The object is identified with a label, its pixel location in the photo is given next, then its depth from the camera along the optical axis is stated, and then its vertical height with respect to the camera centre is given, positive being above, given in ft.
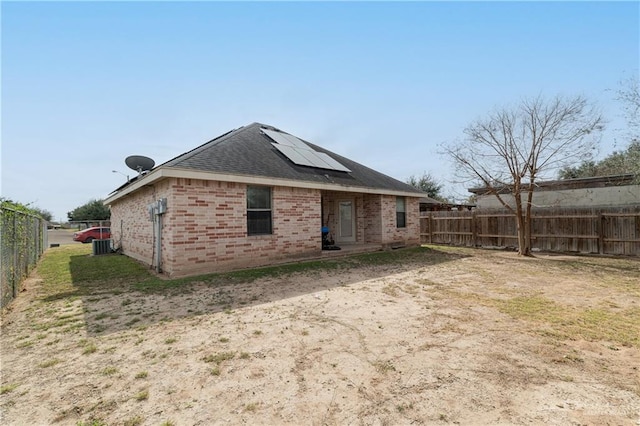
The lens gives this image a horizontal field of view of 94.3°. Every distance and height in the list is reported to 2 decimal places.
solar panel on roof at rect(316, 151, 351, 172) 42.38 +7.97
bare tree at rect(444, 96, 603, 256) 37.96 +9.07
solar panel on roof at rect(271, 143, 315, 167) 37.52 +8.17
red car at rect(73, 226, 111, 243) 74.43 -3.71
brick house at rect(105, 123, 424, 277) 25.55 +1.15
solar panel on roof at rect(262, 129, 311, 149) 43.52 +12.04
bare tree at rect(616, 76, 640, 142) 36.96 +14.00
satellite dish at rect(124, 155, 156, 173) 38.63 +7.44
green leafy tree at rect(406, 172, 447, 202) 121.08 +13.47
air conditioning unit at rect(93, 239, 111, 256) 45.98 -4.31
